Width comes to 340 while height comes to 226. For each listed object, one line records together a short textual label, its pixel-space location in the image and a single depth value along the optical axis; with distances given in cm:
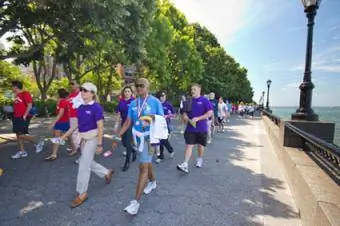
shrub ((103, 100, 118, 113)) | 3206
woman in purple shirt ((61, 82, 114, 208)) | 388
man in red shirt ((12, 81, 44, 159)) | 644
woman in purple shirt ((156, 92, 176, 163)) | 682
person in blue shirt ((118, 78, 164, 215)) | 358
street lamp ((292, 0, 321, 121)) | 561
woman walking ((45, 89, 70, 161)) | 624
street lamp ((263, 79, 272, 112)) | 2992
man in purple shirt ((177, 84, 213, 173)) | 563
